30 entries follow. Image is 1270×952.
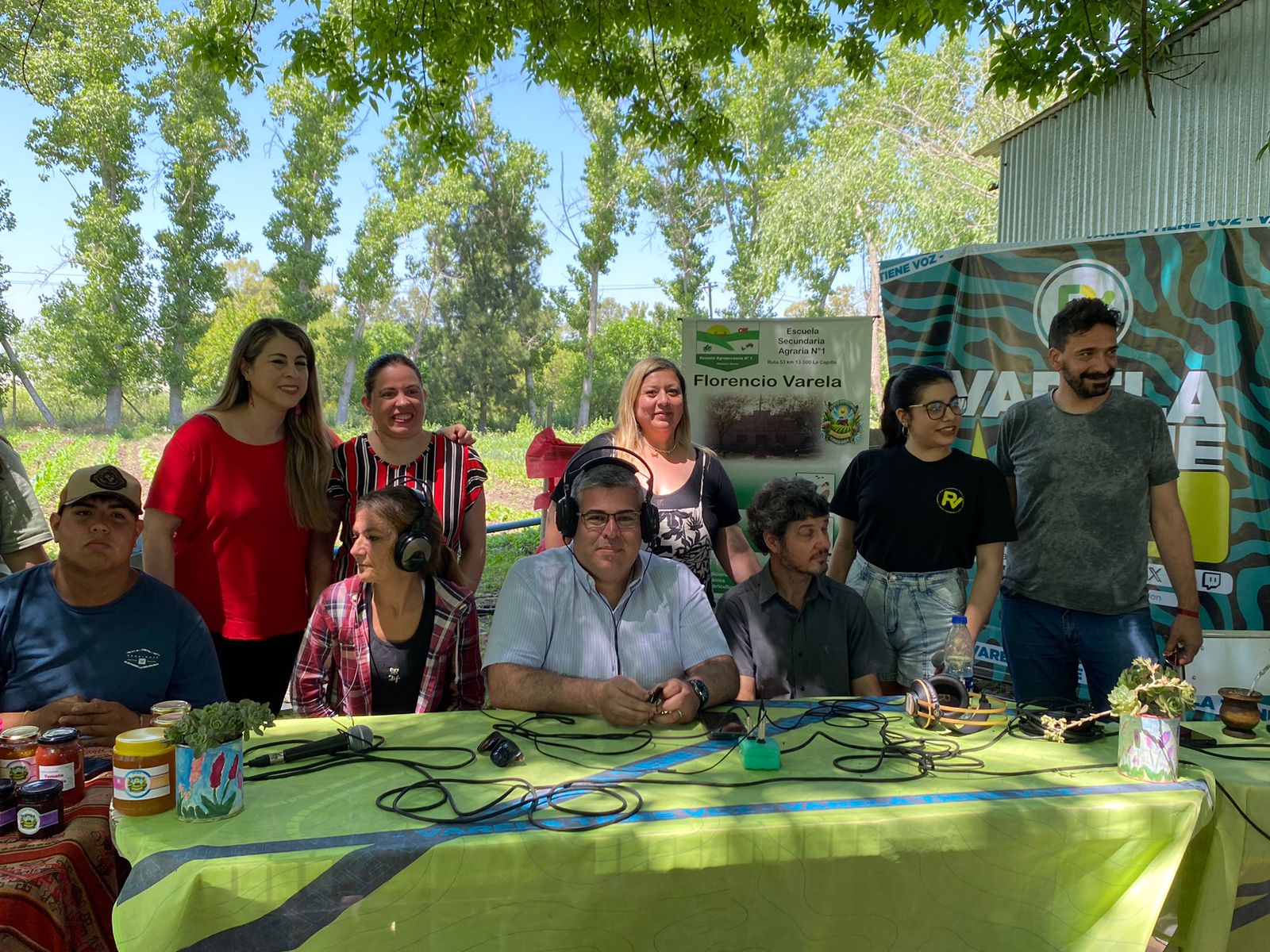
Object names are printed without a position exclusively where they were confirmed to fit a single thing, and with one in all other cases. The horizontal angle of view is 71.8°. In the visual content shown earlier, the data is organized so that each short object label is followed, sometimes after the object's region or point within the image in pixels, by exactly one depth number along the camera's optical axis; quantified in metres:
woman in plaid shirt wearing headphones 2.72
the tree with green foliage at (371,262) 31.91
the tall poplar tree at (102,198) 23.59
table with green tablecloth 1.59
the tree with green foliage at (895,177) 22.67
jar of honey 1.75
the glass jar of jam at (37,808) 1.80
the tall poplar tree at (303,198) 29.30
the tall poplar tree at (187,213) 26.09
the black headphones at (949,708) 2.47
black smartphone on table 2.33
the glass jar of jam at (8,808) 1.82
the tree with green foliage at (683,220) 32.06
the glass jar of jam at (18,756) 1.89
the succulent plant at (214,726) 1.73
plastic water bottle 2.74
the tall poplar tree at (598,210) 31.12
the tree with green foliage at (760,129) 30.77
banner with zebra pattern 4.33
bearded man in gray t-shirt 3.20
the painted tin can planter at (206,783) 1.74
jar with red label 1.93
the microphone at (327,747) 2.08
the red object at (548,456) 5.58
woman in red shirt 3.03
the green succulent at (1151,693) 2.06
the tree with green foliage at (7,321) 19.00
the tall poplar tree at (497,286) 33.84
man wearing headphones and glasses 2.60
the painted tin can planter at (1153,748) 2.06
